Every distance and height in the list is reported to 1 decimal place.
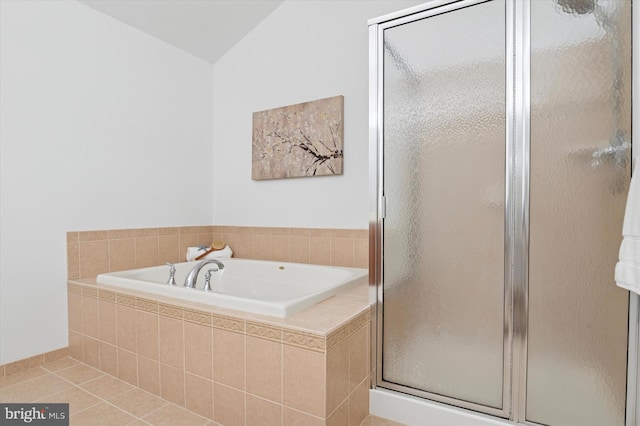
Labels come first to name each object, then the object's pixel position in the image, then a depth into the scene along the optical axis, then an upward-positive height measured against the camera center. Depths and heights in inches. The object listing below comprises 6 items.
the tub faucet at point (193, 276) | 85.8 -18.1
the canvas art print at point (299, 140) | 101.0 +19.5
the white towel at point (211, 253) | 113.7 -16.8
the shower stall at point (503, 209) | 50.1 -1.2
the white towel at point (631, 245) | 44.7 -5.7
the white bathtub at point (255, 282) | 62.7 -19.3
